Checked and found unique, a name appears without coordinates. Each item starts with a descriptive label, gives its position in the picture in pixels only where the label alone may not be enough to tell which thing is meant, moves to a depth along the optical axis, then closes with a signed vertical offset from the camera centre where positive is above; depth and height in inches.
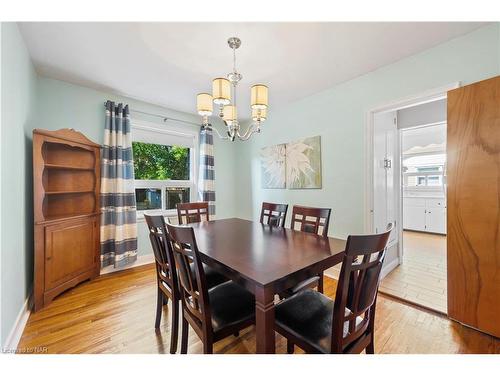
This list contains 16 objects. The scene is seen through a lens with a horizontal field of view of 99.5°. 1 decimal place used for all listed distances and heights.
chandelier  62.2 +26.5
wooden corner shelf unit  79.5 -11.8
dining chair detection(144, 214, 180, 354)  57.4 -25.0
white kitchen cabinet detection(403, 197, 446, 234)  185.8 -25.9
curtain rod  124.4 +43.7
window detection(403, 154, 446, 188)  194.5 +15.1
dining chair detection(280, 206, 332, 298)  66.7 -14.6
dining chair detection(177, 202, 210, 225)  102.8 -12.8
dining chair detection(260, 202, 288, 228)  89.7 -12.3
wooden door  61.3 -6.0
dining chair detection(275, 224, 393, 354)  36.8 -27.7
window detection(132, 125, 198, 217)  128.8 +12.6
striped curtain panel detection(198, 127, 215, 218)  145.8 +10.8
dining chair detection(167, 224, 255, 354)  44.6 -28.6
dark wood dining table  38.7 -16.7
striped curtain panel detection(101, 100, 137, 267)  109.3 -0.2
